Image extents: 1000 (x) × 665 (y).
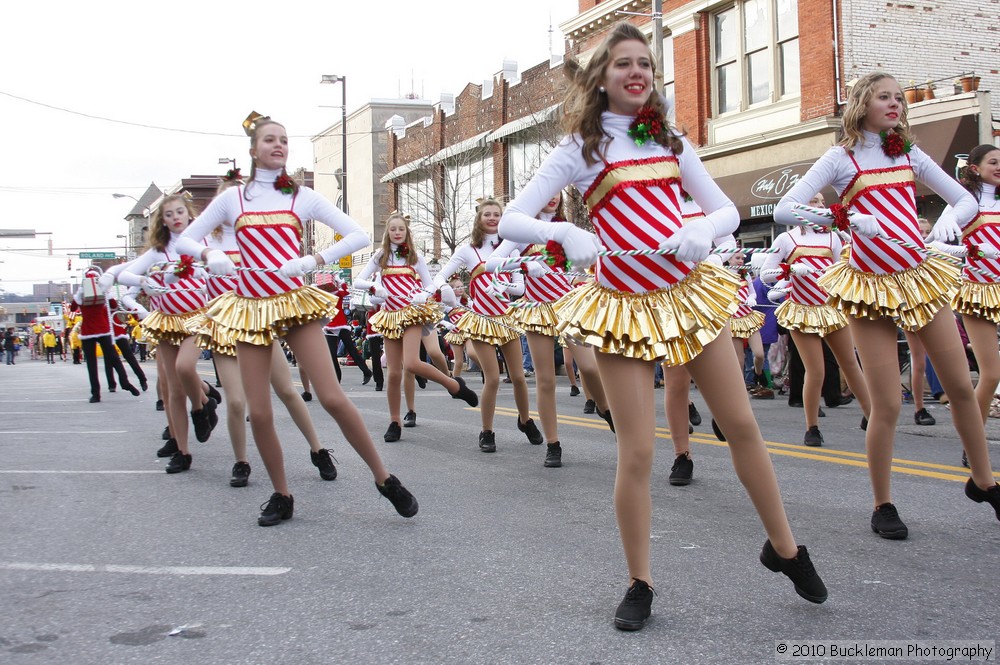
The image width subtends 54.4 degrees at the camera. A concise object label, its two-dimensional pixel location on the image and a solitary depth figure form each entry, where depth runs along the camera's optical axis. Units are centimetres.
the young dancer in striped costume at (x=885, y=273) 489
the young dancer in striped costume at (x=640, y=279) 369
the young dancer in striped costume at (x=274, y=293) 548
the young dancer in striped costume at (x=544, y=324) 757
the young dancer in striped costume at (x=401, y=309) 963
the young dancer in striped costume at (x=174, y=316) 782
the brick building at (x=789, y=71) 2067
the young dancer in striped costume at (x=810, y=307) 767
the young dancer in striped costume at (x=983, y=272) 607
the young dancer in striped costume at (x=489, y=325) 834
